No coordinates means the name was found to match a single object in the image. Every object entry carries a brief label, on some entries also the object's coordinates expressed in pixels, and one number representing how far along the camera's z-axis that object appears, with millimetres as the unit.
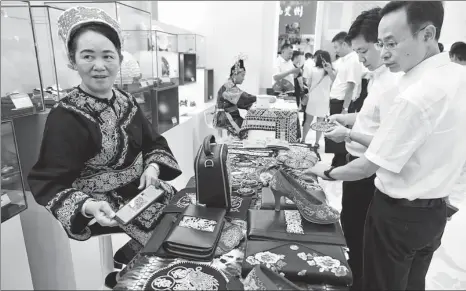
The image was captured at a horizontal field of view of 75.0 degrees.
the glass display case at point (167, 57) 3496
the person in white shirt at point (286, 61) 5930
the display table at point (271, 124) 2812
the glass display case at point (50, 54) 1946
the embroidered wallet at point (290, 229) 1065
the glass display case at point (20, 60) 1802
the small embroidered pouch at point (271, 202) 1348
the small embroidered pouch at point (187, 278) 865
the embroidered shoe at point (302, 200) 1148
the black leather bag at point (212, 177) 1265
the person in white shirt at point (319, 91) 5078
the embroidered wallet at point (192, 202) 1301
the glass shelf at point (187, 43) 4852
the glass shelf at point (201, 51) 5875
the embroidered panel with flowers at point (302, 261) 896
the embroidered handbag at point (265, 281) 769
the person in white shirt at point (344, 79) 4188
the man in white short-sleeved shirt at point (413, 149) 1122
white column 7320
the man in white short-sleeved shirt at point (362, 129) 1632
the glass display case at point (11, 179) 1568
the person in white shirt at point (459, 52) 1645
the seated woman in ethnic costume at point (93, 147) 1057
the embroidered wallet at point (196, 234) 985
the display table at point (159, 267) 897
